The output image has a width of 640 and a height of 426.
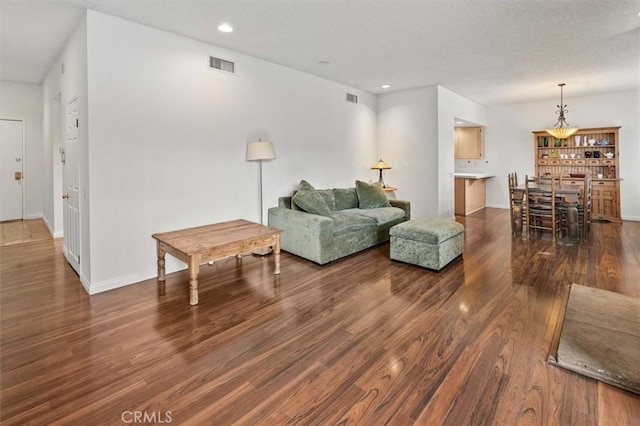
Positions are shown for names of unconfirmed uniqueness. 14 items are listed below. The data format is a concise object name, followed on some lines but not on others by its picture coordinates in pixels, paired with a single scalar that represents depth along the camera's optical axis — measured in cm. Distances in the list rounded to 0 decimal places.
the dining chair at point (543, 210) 525
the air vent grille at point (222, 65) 411
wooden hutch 712
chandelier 679
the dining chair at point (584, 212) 545
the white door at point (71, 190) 374
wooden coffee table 304
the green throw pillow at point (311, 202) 459
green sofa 421
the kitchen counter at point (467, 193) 768
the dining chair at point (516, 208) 563
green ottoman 387
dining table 516
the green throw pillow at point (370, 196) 559
